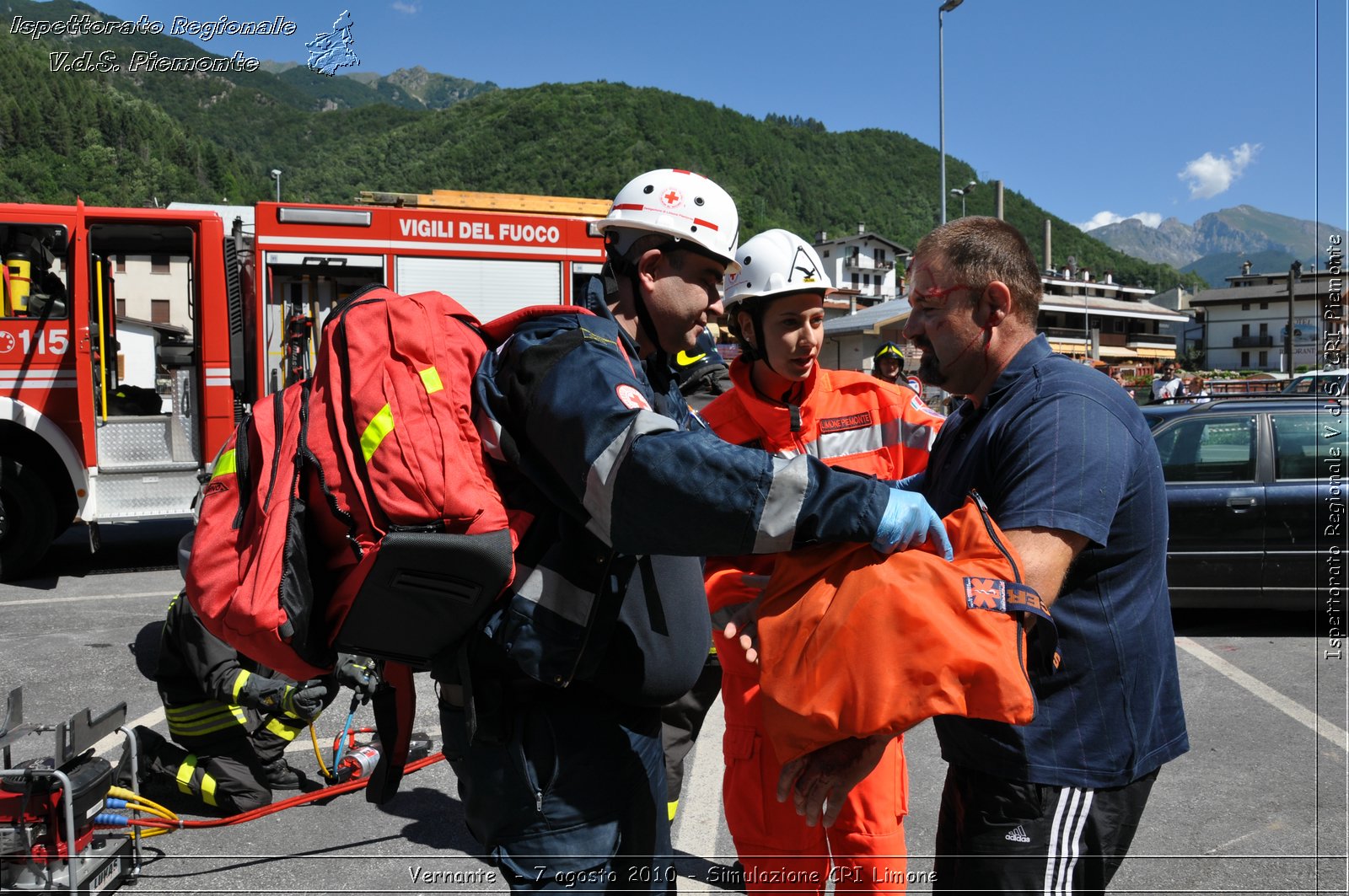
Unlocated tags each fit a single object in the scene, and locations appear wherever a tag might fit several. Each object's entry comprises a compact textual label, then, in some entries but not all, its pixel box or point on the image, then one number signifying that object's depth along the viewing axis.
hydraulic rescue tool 2.78
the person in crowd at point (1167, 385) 19.52
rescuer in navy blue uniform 1.47
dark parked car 6.73
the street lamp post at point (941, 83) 19.34
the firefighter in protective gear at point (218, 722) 4.02
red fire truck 8.41
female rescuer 2.73
